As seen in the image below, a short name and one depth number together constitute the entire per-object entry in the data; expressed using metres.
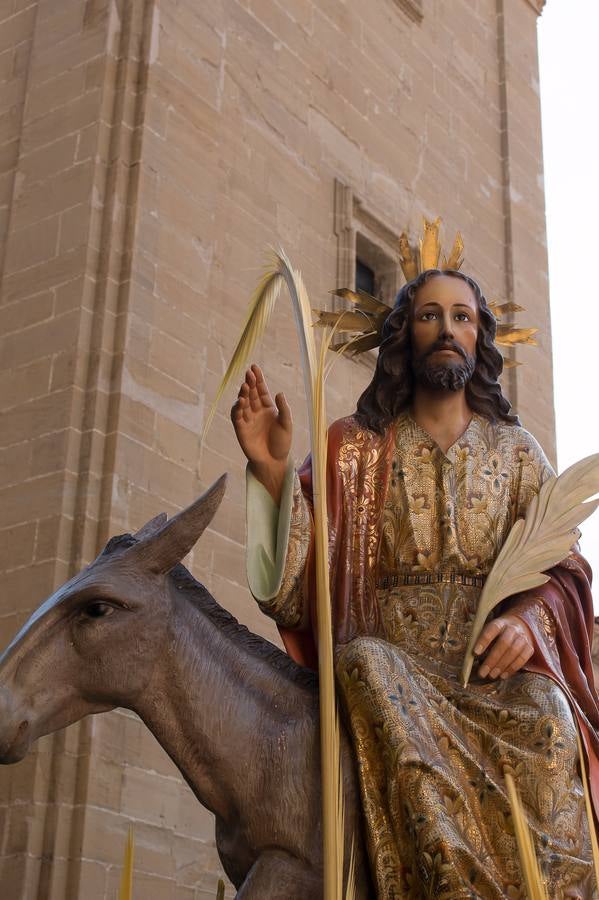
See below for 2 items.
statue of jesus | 3.06
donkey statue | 3.06
